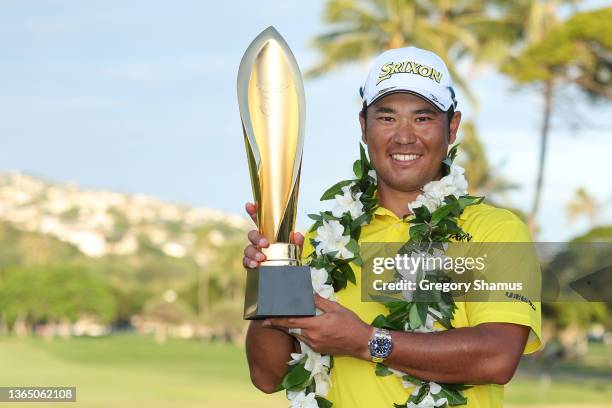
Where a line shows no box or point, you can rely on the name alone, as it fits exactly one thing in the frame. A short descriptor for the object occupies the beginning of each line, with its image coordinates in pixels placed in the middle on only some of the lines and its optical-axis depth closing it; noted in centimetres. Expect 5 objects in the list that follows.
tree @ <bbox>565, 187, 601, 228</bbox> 7938
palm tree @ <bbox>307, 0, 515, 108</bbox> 3294
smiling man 271
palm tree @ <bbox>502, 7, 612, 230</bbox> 2889
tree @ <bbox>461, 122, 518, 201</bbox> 4272
